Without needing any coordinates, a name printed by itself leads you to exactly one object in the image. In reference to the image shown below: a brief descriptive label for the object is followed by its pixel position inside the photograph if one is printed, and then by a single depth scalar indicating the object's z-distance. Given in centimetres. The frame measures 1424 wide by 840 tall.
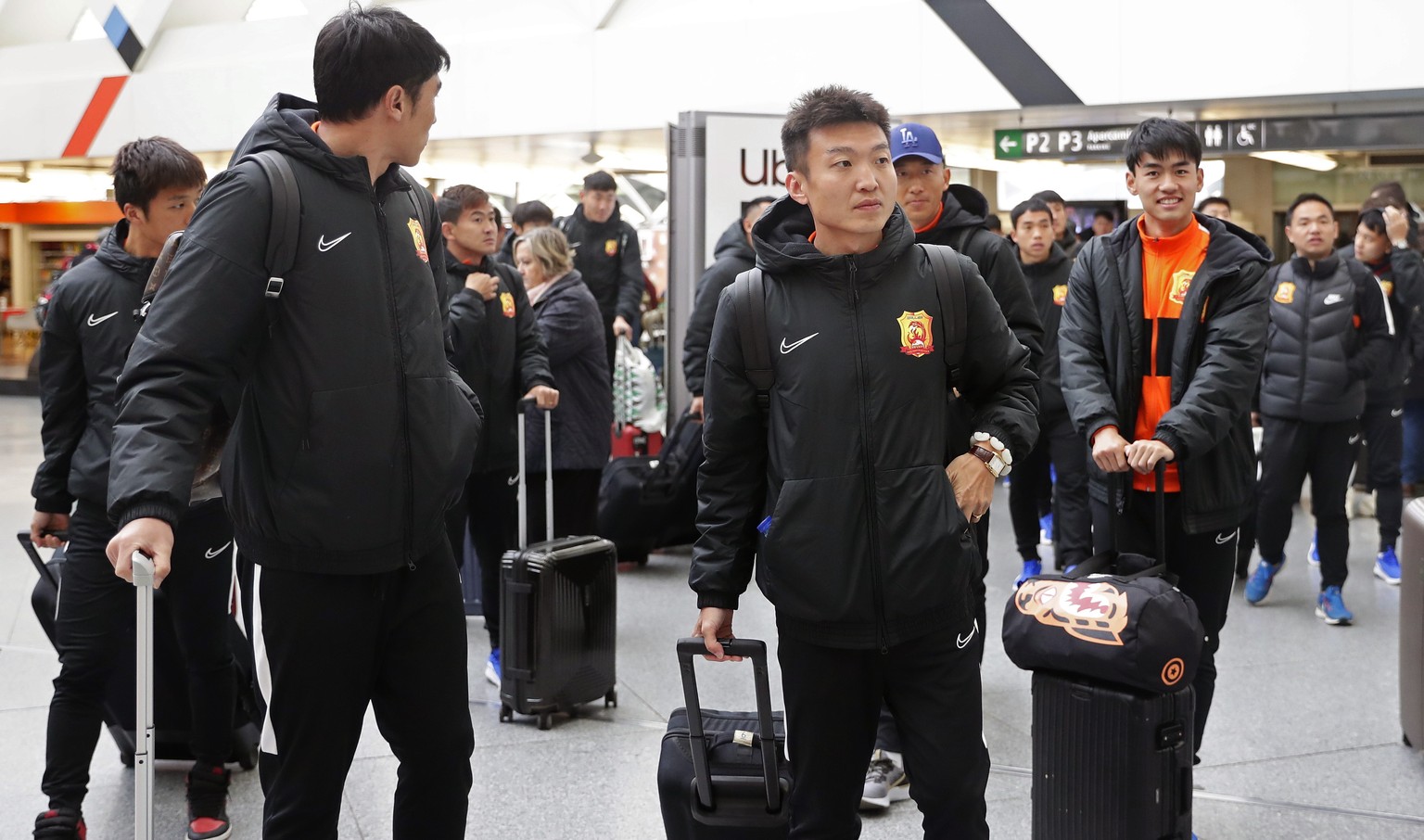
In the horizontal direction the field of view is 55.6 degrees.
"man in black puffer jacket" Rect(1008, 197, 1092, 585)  627
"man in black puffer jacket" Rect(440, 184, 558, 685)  489
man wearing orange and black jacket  341
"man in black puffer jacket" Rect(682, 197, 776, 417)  576
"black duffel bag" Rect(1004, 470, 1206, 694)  286
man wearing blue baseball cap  363
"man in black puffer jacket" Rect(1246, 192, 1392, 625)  612
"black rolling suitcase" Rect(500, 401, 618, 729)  457
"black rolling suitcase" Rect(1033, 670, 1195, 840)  292
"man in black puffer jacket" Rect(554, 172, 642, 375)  935
